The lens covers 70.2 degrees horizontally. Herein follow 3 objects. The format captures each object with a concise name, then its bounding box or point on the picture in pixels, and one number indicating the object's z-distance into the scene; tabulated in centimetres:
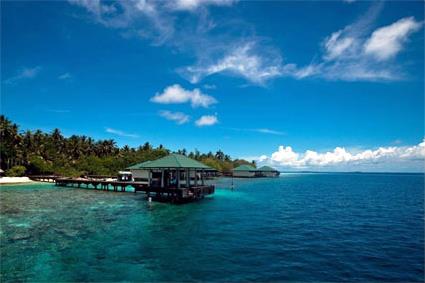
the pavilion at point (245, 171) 11181
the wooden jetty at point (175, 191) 3409
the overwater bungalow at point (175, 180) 3438
